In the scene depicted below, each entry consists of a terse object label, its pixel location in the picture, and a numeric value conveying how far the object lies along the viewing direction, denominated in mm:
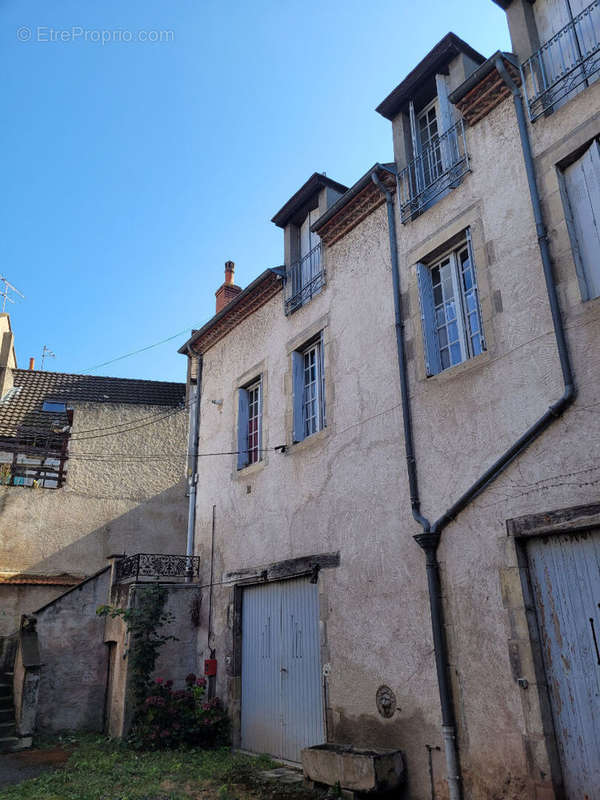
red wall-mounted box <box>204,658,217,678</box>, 9133
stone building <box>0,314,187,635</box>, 12961
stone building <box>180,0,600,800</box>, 5039
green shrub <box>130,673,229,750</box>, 8352
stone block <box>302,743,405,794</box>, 5621
